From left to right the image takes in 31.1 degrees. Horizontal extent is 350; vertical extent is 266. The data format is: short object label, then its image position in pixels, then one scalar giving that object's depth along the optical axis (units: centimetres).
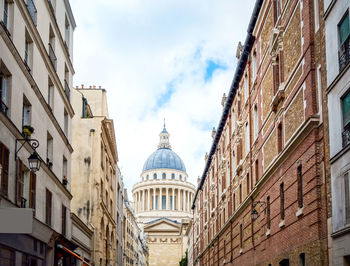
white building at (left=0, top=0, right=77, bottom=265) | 1867
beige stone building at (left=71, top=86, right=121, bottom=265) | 4300
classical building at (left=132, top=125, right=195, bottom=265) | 18162
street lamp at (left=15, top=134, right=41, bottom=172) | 1853
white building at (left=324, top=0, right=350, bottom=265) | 1656
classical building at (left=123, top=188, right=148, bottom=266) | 8138
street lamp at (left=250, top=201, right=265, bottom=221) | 2832
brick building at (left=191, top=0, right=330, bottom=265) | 1953
